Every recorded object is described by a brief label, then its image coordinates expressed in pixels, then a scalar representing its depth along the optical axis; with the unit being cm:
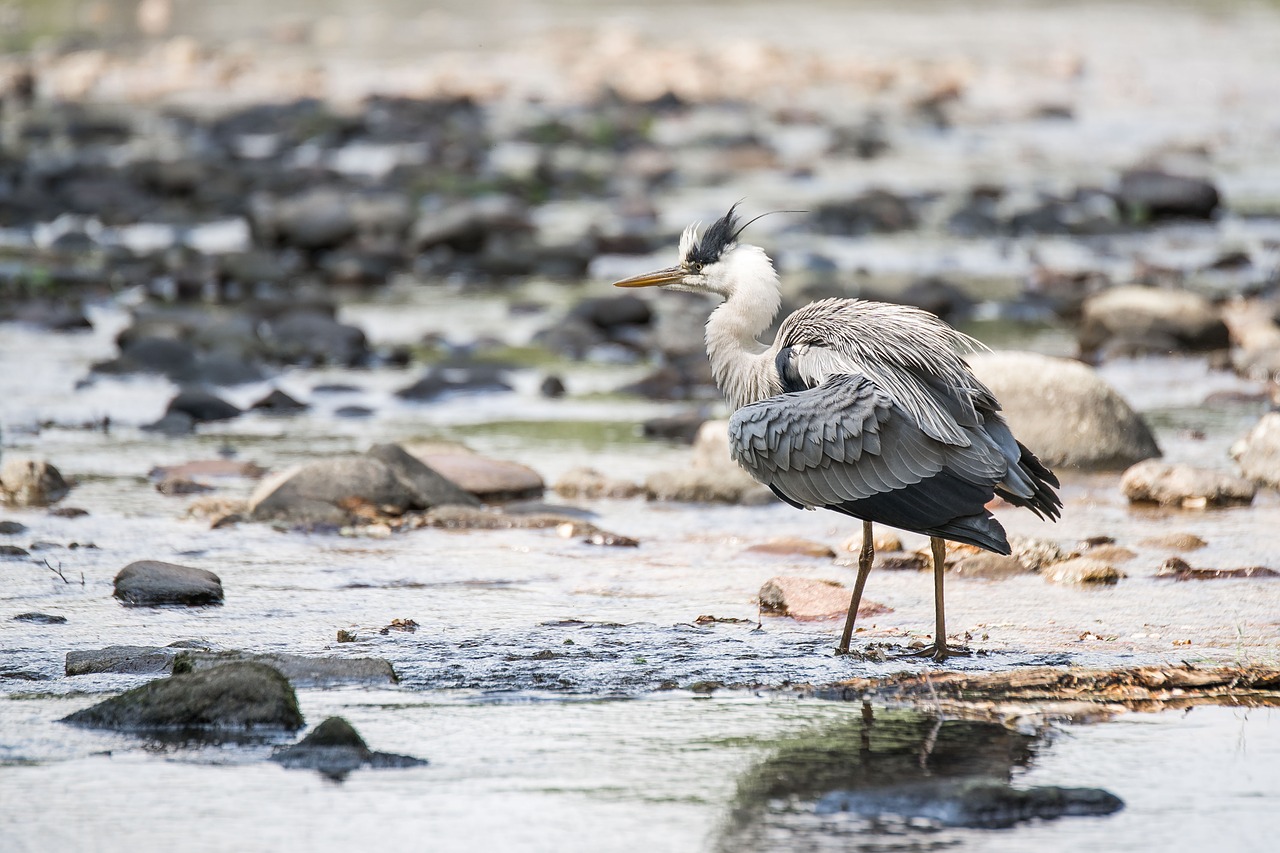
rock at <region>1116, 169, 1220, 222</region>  3622
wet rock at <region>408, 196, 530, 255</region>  3300
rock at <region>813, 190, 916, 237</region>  3566
